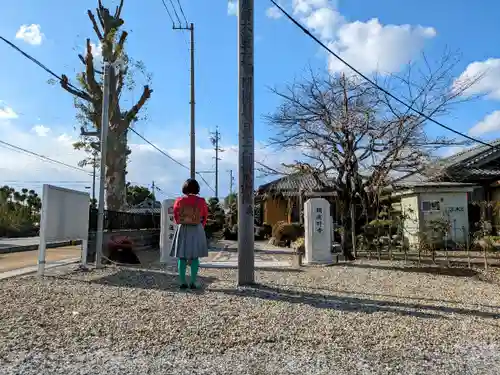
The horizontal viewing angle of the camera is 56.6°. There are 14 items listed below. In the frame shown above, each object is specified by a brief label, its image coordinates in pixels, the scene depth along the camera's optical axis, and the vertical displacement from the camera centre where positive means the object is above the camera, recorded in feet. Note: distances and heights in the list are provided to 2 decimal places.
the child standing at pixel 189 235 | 22.22 -0.04
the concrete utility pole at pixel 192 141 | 71.61 +14.45
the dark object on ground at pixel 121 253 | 35.50 -1.40
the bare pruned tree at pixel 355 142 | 38.24 +7.79
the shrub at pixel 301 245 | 46.01 -1.02
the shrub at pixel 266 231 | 80.13 +0.67
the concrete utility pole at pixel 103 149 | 31.39 +5.89
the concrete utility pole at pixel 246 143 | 24.08 +4.81
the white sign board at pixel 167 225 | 37.47 +0.80
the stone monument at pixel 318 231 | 36.76 +0.31
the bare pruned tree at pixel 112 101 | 59.62 +17.28
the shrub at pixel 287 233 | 63.72 +0.26
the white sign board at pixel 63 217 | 25.97 +1.07
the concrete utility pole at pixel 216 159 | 169.37 +28.13
